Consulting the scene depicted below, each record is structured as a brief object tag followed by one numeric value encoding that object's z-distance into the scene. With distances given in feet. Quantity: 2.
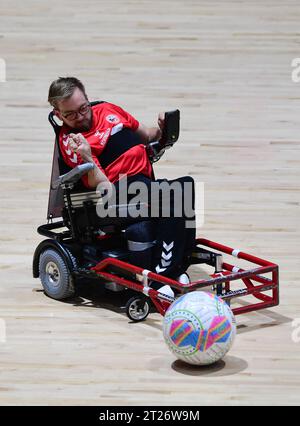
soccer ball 39.29
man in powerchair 45.60
